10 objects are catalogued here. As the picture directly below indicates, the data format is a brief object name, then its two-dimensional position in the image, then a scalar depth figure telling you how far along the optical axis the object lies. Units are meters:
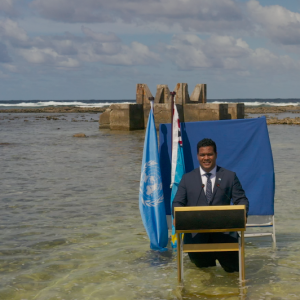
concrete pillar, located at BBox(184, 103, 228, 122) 25.56
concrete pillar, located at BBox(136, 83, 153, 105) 26.84
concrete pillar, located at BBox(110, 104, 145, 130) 26.77
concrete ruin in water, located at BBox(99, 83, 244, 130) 25.53
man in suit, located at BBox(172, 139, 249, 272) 5.11
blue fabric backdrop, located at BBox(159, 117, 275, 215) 6.22
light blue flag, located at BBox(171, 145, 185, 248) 6.05
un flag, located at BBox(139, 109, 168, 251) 6.04
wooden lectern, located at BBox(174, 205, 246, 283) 4.61
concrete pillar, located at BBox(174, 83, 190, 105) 26.17
